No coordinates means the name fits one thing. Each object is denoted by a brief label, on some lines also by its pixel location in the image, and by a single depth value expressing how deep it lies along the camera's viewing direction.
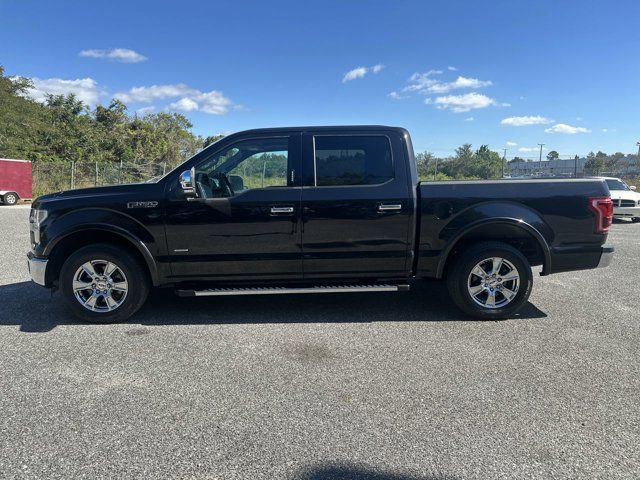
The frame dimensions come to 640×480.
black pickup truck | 4.56
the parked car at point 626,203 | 14.62
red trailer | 20.53
